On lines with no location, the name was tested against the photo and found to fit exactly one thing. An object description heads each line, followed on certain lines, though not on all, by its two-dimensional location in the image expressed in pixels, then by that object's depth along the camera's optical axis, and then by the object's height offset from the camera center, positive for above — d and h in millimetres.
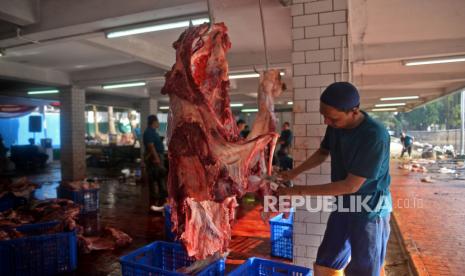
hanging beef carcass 1739 -57
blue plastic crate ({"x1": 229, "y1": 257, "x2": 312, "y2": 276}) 2543 -1063
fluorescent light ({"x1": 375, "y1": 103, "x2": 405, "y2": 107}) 20388 +1798
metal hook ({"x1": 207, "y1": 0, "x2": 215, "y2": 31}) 1674 +618
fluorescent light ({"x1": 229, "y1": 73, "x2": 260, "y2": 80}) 8924 +1646
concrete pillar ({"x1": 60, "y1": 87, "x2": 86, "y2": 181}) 10688 +130
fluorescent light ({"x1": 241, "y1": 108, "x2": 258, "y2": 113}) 20953 +1655
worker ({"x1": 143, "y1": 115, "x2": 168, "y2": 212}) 6941 -497
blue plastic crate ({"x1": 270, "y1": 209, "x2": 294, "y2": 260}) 4196 -1321
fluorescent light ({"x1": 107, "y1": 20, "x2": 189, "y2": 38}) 4602 +1574
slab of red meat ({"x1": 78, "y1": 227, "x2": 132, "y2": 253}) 4664 -1535
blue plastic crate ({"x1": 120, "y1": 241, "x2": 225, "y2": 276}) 2664 -1115
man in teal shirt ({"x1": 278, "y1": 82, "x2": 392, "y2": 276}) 2018 -337
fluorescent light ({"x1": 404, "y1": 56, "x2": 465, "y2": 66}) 7318 +1645
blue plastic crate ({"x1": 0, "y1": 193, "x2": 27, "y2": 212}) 6022 -1191
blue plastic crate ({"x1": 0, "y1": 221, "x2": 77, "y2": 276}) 3619 -1327
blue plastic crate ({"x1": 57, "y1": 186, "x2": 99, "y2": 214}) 6809 -1246
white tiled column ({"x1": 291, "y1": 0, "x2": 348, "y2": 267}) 2992 +531
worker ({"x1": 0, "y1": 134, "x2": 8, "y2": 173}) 14605 -806
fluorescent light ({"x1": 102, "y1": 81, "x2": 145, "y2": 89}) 9909 +1683
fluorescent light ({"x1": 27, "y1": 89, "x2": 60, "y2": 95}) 12078 +1798
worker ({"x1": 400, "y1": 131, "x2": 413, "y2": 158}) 17188 -570
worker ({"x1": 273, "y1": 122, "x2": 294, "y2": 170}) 9133 -474
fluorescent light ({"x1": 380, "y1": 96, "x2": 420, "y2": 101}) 16242 +1765
